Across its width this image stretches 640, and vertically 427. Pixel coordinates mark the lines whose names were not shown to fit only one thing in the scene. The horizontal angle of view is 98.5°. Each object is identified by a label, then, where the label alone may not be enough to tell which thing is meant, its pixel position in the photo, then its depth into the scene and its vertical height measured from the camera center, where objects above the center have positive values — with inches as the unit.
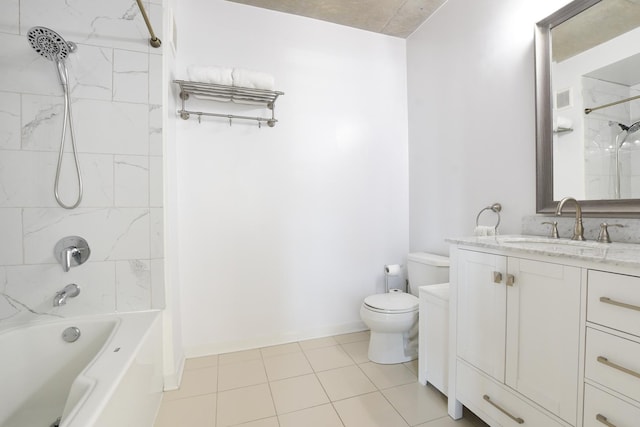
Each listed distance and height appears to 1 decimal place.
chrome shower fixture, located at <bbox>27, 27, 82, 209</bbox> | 49.6 +29.3
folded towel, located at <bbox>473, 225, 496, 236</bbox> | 62.2 -4.8
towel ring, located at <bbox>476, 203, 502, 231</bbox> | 64.6 +0.4
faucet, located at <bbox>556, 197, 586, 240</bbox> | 46.3 -2.3
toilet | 67.9 -26.8
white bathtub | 40.0 -26.5
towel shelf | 70.6 +31.0
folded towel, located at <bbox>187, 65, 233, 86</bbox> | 69.3 +34.5
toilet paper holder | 88.7 -19.7
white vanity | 30.6 -16.7
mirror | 44.7 +18.6
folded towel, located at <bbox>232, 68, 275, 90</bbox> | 71.9 +34.7
